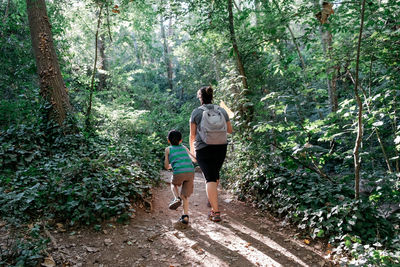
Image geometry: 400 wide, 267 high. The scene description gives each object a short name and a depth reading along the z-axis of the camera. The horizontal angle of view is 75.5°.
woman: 4.23
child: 4.15
